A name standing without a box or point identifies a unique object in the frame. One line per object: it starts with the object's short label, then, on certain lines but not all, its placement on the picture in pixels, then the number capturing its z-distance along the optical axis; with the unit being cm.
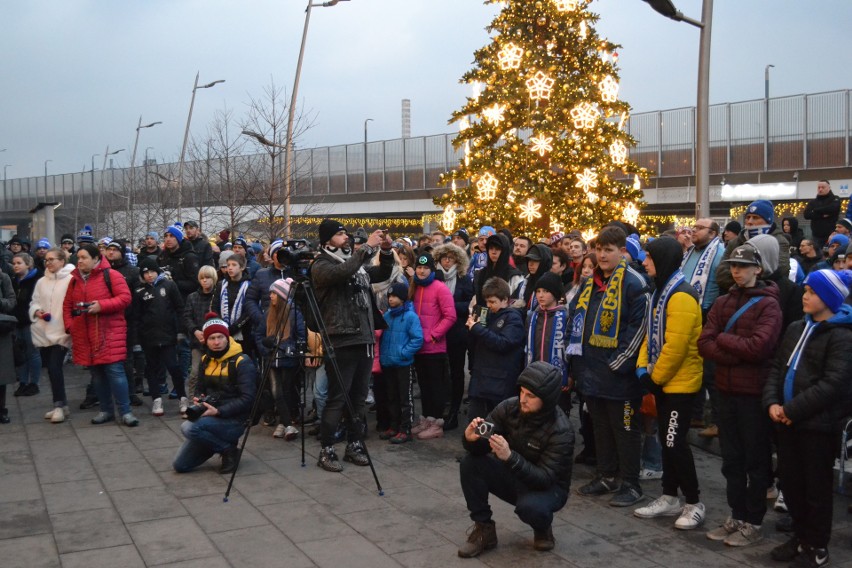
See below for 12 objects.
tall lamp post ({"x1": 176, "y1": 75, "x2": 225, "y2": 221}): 3166
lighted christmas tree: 1930
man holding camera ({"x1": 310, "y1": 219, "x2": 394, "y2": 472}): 836
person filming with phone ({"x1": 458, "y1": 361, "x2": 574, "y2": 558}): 605
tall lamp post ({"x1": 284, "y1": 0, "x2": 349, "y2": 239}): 2316
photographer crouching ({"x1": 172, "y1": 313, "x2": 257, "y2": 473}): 834
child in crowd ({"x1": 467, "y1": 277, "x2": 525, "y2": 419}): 867
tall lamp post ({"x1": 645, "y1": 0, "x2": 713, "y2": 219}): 1333
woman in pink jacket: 1002
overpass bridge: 2369
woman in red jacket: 1029
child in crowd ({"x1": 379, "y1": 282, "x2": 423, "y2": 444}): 974
